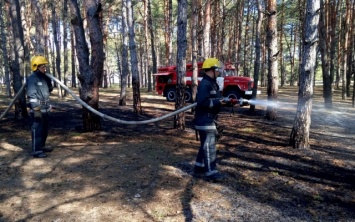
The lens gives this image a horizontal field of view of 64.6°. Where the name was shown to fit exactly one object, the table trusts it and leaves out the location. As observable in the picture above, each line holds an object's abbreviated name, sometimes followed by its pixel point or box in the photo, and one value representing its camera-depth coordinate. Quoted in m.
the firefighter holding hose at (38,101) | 6.43
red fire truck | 15.17
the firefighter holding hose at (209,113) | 5.27
